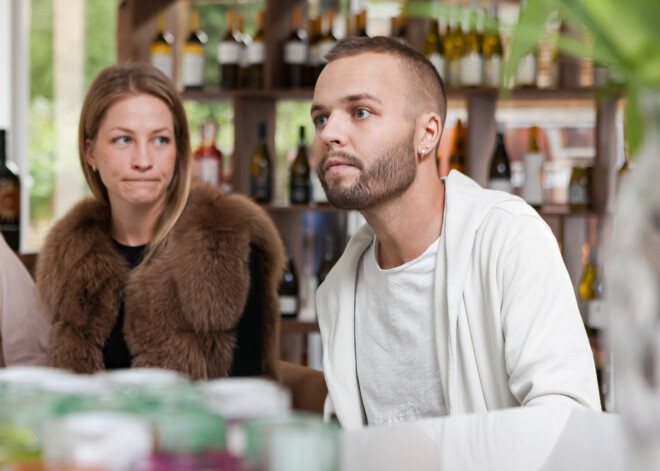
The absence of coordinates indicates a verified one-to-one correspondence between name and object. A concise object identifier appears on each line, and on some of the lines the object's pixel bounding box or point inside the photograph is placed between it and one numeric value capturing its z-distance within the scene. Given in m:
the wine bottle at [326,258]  3.74
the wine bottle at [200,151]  3.81
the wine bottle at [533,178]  3.37
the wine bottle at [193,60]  3.77
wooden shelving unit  3.33
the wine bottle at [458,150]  3.65
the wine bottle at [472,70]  3.42
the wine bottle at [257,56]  3.73
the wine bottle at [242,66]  3.81
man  1.39
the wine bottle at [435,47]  3.49
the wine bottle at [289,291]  3.55
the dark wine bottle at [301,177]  3.69
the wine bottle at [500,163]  3.48
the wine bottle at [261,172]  3.71
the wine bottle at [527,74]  3.35
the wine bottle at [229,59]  3.77
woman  1.93
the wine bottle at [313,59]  3.67
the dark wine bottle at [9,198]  2.42
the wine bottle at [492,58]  3.43
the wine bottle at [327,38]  3.62
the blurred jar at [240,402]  0.65
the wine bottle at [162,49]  3.77
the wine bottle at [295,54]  3.65
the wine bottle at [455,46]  3.55
